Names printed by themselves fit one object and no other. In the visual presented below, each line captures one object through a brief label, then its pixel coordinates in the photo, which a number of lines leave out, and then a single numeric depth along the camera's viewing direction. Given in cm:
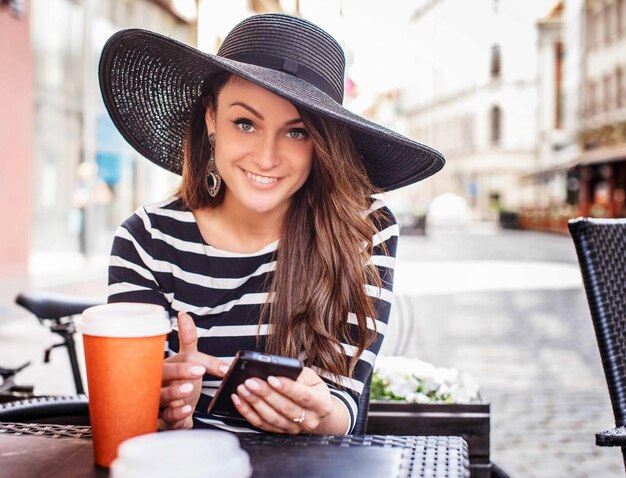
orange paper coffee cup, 104
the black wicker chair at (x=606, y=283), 178
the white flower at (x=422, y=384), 261
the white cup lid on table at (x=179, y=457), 83
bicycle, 262
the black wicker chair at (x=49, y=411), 161
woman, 172
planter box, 242
